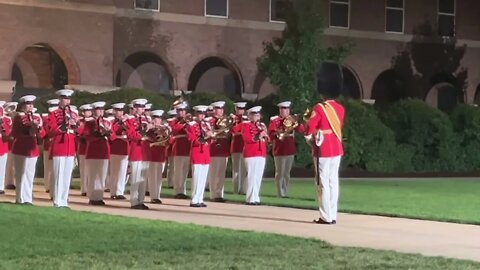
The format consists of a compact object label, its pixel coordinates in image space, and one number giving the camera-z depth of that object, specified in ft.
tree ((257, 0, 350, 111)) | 117.08
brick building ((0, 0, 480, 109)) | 126.41
